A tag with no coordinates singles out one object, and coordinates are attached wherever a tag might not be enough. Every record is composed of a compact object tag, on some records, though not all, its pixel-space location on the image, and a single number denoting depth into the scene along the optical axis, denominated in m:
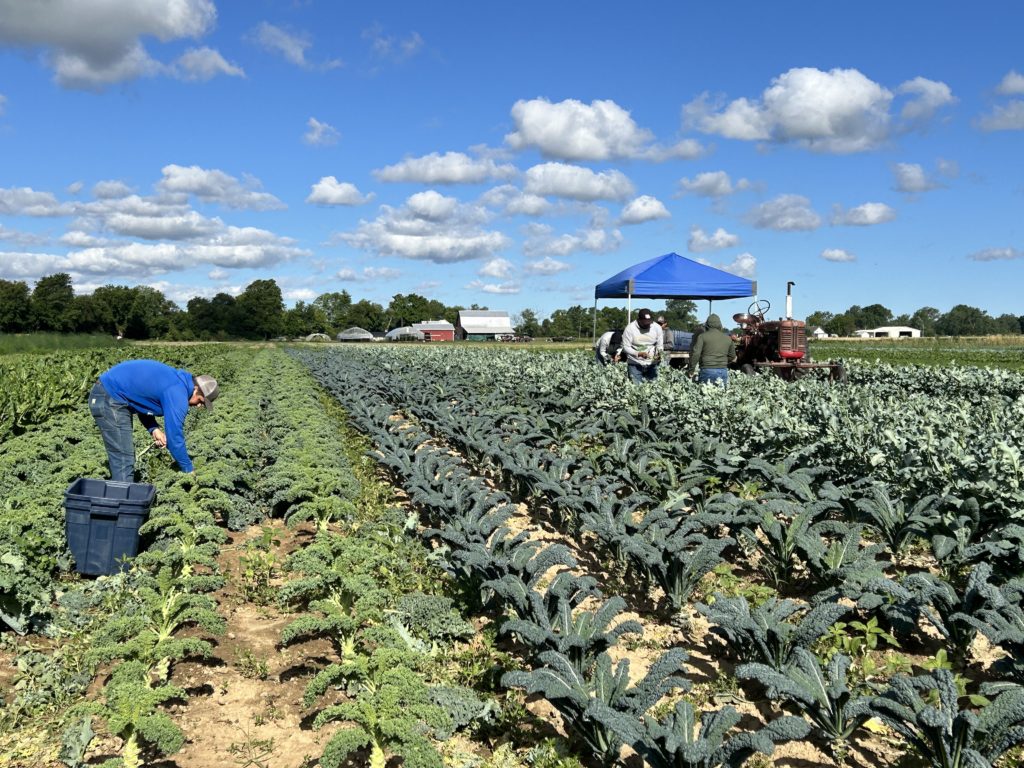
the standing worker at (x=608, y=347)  16.20
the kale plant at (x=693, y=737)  2.66
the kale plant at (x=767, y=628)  3.59
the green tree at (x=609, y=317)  126.33
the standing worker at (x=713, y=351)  11.81
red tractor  15.52
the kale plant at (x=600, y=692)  3.01
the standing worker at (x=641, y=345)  12.35
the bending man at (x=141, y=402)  5.99
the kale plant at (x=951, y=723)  2.73
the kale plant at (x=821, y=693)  3.09
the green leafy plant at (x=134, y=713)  2.94
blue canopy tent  19.55
